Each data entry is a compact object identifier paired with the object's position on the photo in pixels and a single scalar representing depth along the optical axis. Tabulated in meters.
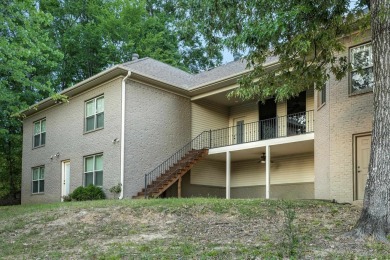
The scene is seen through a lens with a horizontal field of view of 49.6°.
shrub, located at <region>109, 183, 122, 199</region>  15.68
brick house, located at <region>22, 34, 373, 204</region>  16.27
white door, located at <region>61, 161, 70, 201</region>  19.08
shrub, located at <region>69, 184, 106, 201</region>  16.06
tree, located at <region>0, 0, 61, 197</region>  11.49
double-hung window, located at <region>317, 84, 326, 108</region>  13.30
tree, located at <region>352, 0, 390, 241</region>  6.36
